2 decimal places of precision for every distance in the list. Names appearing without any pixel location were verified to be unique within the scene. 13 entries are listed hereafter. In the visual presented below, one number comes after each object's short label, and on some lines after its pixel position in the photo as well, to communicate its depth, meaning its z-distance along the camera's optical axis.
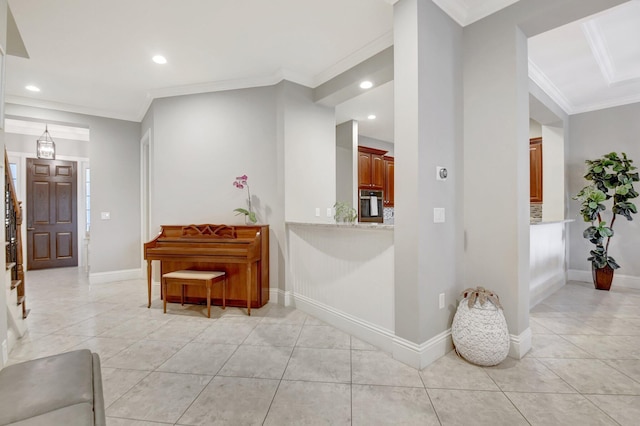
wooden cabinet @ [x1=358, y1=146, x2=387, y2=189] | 5.36
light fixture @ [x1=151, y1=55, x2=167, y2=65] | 3.11
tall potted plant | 3.86
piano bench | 3.02
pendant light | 4.31
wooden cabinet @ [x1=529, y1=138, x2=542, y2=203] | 4.77
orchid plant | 3.41
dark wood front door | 5.65
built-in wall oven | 5.34
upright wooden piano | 3.12
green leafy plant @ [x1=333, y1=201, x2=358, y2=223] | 2.98
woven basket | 2.01
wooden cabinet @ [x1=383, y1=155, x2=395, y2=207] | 5.90
